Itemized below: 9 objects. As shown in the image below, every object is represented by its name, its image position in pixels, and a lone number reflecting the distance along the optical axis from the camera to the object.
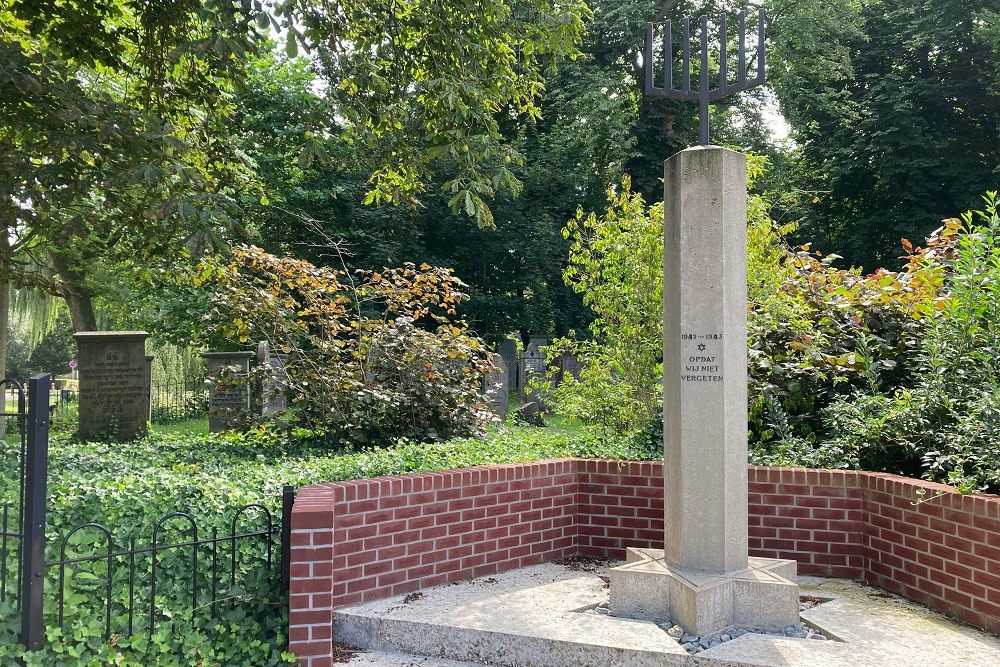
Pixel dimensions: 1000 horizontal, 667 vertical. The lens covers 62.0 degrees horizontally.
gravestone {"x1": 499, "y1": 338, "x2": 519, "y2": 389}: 18.36
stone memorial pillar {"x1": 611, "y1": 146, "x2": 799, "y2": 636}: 5.29
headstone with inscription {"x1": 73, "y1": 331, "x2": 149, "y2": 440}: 12.56
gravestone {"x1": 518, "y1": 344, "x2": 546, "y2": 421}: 15.70
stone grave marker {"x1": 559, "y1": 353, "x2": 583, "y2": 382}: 16.41
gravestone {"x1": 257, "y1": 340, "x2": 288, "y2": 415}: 8.54
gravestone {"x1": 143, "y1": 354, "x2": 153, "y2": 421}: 18.35
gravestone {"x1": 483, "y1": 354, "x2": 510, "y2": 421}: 12.96
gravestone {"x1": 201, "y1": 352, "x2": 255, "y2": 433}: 8.74
